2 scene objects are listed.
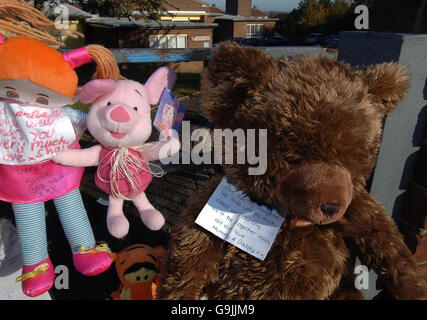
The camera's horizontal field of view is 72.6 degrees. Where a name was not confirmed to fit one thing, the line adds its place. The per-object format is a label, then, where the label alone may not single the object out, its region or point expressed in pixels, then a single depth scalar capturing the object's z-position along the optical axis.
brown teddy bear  0.97
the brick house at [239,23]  29.58
